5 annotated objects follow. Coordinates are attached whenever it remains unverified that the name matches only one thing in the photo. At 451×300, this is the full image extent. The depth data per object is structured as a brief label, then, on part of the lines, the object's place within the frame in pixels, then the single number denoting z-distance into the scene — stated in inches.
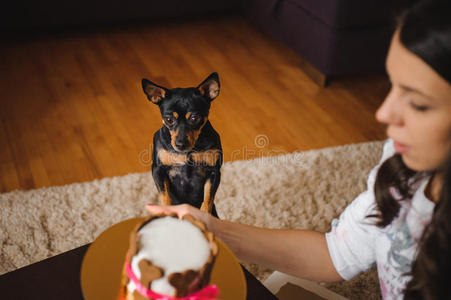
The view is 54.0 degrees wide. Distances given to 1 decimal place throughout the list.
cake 20.3
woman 22.1
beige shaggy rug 57.0
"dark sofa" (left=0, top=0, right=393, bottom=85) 88.7
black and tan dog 30.5
